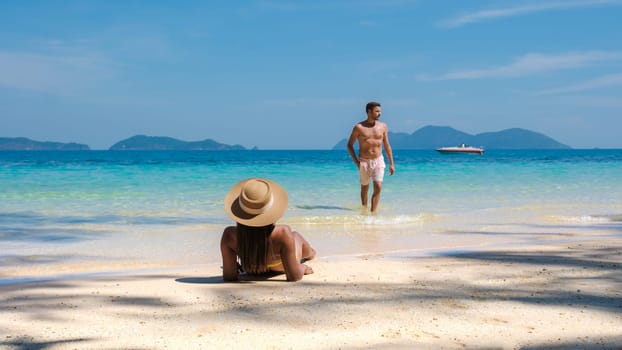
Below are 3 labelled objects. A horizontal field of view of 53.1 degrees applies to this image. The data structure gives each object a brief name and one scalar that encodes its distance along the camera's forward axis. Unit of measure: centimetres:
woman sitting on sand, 465
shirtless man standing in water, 1045
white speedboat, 7662
